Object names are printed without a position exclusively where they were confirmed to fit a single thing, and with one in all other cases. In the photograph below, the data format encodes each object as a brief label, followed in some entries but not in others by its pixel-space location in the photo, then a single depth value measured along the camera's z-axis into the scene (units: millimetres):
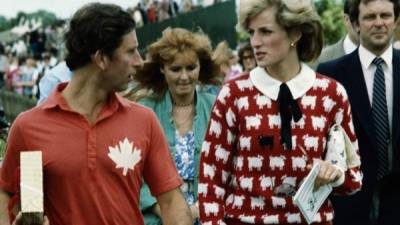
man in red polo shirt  7188
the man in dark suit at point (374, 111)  9781
